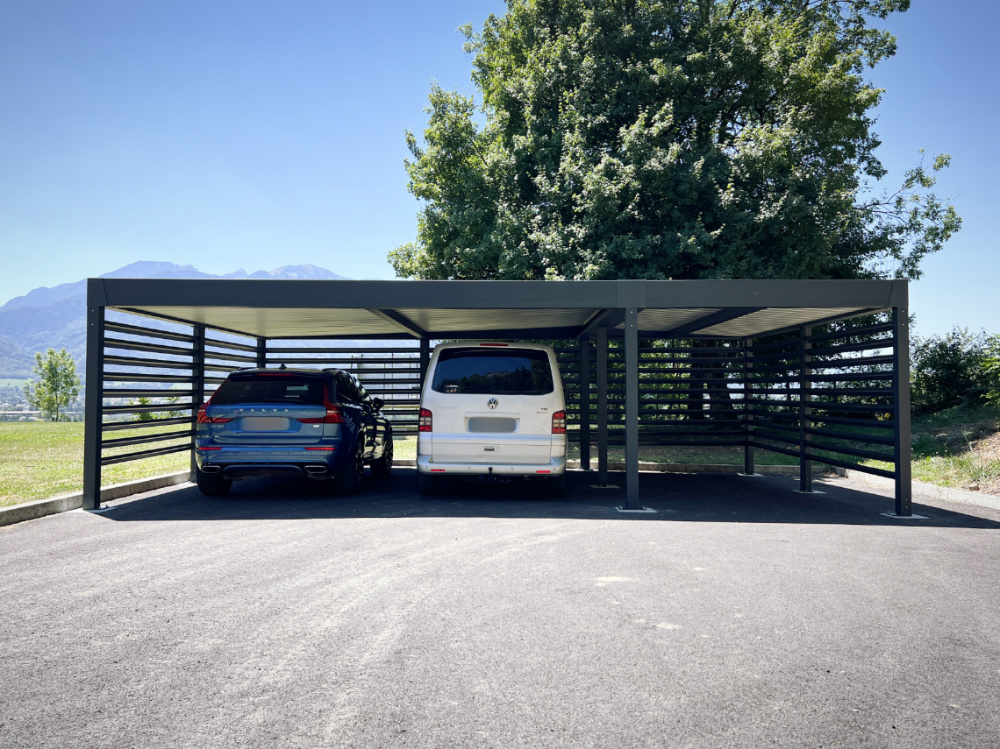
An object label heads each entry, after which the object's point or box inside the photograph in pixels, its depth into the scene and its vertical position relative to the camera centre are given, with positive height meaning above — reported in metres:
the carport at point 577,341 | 8.34 +0.87
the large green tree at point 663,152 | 16.25 +6.15
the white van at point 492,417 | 8.47 -0.28
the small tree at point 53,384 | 55.06 +0.58
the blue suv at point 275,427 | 8.61 -0.43
